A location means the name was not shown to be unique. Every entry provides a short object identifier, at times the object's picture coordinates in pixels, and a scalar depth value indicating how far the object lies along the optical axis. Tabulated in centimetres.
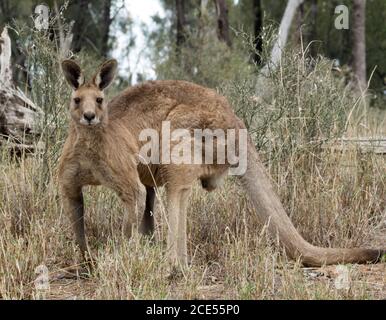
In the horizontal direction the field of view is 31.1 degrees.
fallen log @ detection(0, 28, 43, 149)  641
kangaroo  415
